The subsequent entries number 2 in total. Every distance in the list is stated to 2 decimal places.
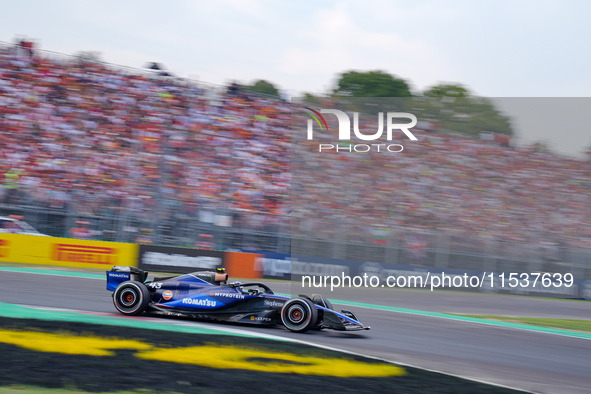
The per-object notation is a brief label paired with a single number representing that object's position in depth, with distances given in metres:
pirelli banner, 28.41
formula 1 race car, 15.70
